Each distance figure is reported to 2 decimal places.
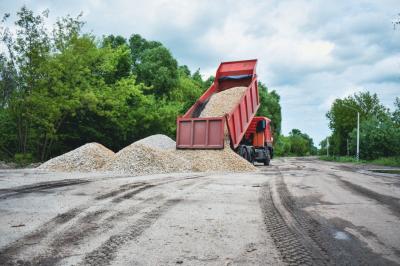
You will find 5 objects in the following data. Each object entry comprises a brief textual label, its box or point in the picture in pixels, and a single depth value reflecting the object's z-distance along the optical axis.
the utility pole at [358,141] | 35.96
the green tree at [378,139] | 35.34
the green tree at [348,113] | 53.72
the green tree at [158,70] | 25.17
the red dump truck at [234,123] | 13.84
